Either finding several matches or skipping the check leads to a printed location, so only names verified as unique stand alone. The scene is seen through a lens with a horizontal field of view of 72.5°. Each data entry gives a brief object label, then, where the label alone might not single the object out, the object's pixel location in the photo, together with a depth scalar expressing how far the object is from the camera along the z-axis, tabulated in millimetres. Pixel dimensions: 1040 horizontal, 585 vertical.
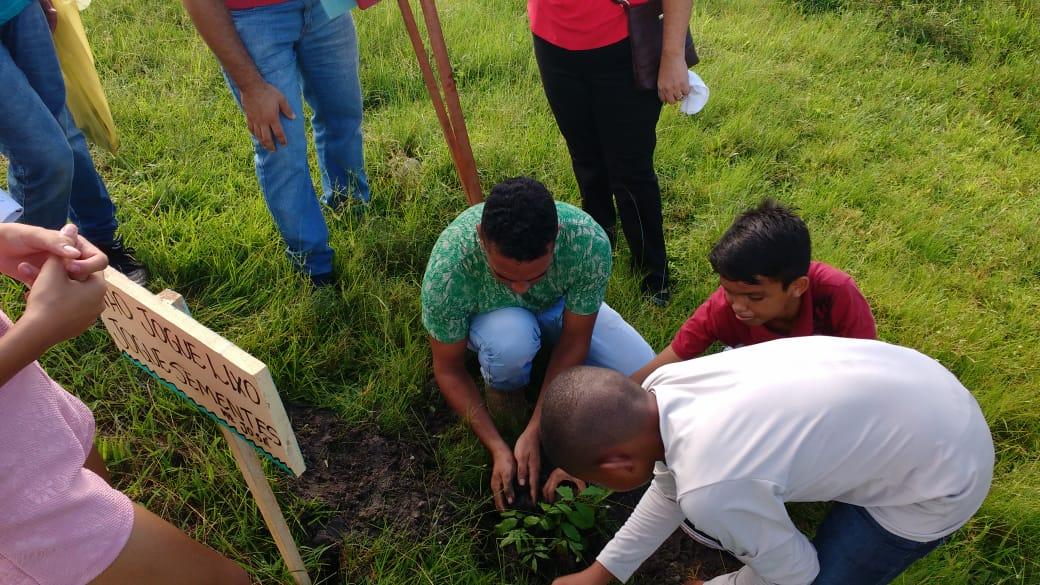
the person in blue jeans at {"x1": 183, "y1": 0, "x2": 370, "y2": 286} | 2299
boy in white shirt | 1396
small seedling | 1943
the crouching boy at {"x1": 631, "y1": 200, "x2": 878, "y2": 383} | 1874
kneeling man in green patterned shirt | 2100
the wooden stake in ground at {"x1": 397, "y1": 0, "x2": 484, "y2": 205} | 2408
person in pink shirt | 1187
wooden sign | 1213
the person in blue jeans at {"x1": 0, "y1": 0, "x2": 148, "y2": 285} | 2248
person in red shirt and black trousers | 2396
